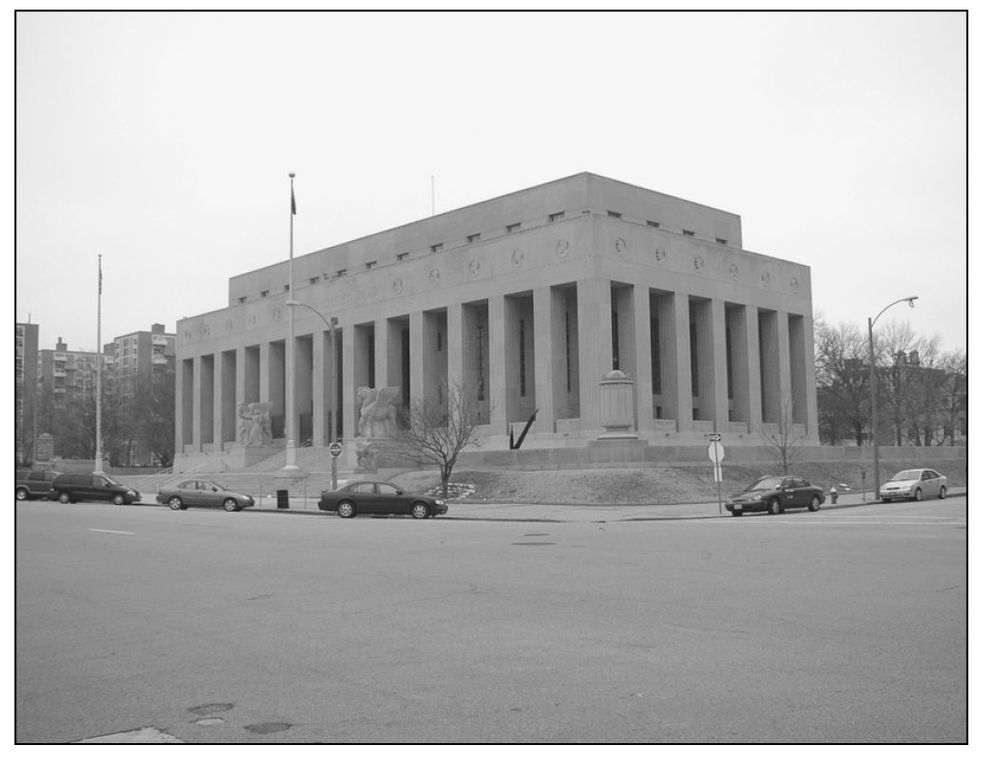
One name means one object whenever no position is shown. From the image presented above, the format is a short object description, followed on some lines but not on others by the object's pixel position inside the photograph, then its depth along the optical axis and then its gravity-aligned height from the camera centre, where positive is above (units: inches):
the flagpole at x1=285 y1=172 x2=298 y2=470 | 1836.0 +62.3
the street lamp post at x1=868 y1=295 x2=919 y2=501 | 1511.9 +43.6
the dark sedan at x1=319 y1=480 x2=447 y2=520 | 1198.3 -63.1
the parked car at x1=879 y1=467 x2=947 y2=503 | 1471.5 -68.4
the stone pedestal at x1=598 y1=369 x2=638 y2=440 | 1686.8 +70.1
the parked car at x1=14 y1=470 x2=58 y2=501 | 1793.8 -52.1
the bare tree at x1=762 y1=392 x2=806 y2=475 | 1921.8 +29.9
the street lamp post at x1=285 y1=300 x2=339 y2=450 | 1621.8 +107.7
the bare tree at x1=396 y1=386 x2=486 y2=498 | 1681.1 +36.0
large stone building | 2367.1 +346.8
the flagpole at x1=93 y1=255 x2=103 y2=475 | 2256.4 +238.7
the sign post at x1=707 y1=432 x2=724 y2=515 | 1246.9 -8.9
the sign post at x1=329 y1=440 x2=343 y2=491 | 1475.5 +2.6
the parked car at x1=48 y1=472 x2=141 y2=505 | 1679.4 -59.3
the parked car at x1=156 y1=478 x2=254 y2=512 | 1429.6 -64.4
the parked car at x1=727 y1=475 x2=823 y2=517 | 1179.9 -65.5
